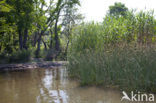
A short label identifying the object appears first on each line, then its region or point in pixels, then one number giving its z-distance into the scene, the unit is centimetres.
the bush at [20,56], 1461
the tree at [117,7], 3894
